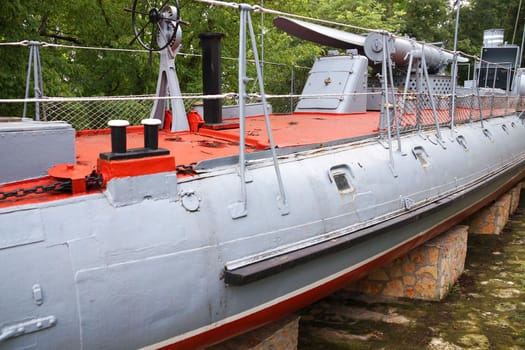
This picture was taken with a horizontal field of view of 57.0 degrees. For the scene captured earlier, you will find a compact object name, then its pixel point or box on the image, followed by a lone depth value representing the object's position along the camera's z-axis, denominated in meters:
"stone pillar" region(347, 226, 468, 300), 6.21
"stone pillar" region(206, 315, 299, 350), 3.99
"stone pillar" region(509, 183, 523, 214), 10.85
